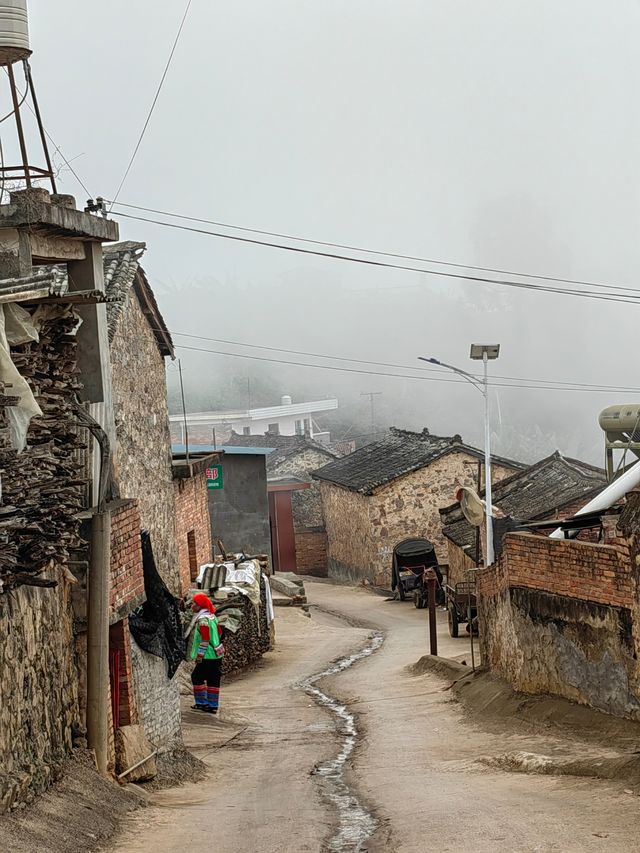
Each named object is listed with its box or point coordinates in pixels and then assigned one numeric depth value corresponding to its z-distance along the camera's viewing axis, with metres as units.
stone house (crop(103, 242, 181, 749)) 11.90
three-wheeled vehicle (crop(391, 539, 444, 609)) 35.06
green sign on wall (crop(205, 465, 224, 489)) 29.28
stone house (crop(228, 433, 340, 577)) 47.03
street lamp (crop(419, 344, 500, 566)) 19.84
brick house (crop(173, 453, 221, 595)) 23.25
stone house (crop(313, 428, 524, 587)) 39.78
